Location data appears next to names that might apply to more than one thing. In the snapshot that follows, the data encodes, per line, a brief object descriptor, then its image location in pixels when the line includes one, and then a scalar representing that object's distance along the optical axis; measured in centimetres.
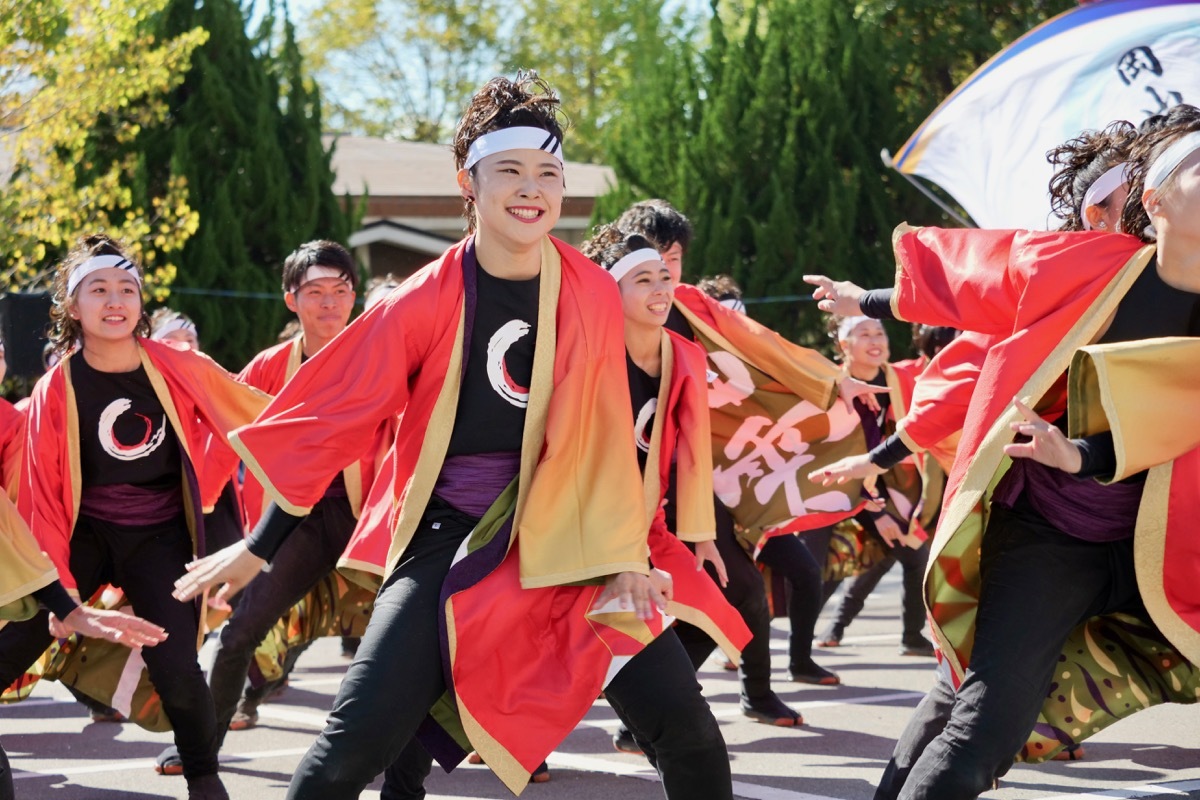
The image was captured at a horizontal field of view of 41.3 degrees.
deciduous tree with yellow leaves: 1196
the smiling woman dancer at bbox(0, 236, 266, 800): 547
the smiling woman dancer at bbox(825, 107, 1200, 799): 368
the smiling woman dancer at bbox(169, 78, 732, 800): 382
